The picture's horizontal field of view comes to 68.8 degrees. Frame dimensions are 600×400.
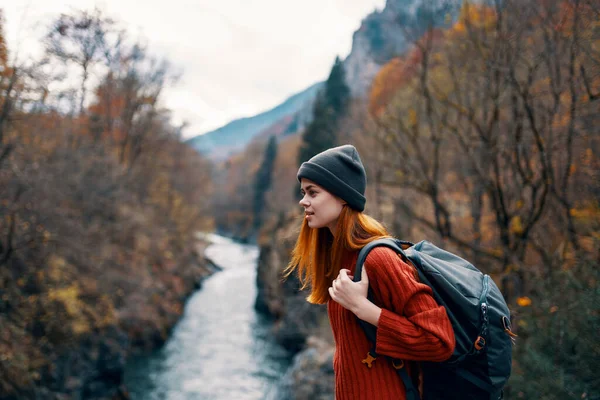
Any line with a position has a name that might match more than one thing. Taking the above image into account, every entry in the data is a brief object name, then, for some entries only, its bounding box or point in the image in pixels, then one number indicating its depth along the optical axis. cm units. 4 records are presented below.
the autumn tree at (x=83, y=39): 1367
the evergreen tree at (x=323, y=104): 2667
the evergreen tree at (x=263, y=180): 5619
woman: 147
